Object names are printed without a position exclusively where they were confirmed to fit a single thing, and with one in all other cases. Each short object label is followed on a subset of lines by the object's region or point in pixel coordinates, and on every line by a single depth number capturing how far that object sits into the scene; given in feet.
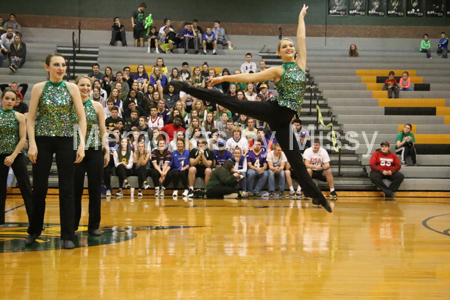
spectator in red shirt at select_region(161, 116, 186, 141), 33.28
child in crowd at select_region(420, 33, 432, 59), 50.95
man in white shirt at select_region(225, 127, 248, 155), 32.71
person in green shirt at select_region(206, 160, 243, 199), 30.04
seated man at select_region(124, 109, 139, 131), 34.22
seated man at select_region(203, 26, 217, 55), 48.26
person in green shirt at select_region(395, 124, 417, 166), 34.47
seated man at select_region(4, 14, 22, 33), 47.67
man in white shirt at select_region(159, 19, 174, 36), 47.96
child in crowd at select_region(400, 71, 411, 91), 42.57
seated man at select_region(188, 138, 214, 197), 31.32
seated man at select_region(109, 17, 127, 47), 48.04
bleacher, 35.09
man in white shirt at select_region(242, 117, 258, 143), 33.91
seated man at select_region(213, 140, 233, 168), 31.86
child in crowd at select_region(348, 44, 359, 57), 49.98
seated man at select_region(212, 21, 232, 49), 50.52
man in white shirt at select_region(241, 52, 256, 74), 42.78
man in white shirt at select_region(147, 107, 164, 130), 34.30
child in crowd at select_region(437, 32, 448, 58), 51.06
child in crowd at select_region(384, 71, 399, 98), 41.78
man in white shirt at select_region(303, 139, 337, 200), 31.32
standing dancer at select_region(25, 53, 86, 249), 14.65
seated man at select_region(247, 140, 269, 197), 31.65
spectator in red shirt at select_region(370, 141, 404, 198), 32.07
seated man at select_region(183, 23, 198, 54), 48.18
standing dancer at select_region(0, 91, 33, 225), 17.37
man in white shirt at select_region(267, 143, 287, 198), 31.63
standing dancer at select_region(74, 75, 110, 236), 16.51
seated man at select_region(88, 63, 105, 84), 39.29
